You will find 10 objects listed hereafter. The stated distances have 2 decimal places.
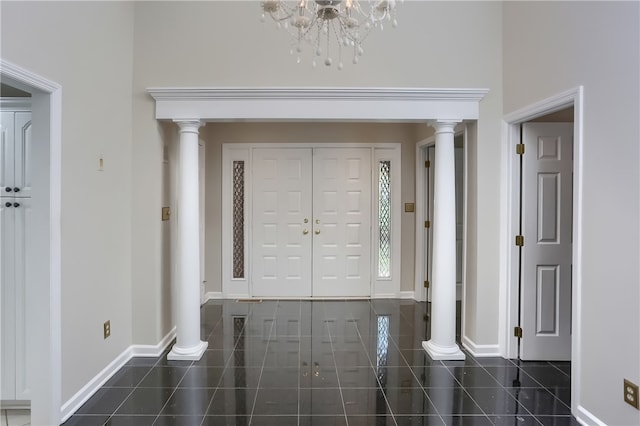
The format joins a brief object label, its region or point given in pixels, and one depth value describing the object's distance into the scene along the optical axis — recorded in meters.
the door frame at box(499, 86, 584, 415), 3.03
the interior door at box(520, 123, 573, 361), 2.98
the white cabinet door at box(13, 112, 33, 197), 2.22
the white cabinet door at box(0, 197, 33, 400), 2.21
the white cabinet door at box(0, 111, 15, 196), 2.23
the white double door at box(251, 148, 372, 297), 4.77
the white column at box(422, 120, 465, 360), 3.09
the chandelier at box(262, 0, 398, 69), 1.83
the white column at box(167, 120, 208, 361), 3.04
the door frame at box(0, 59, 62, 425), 2.05
